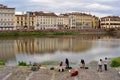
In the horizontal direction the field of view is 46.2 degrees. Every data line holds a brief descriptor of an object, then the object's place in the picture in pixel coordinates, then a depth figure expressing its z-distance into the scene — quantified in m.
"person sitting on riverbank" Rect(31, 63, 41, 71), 10.80
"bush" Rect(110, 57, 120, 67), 12.30
